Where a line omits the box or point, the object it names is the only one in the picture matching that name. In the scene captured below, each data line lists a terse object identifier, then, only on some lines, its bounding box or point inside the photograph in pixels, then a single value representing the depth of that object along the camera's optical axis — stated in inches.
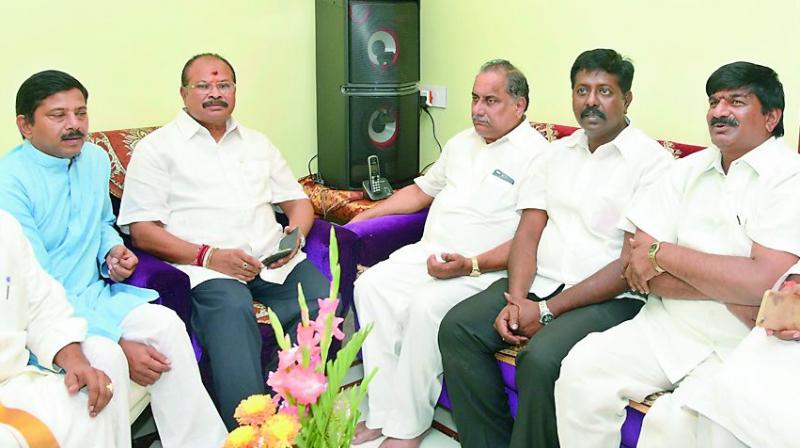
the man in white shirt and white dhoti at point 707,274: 73.3
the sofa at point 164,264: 90.8
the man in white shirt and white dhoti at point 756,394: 64.4
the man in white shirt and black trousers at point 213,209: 100.1
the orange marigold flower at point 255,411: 50.7
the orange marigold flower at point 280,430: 47.7
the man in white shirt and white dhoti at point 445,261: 96.2
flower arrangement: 49.3
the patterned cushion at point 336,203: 130.5
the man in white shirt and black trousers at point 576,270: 88.9
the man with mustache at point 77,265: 85.1
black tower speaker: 129.3
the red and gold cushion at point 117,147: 107.9
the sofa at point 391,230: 100.6
